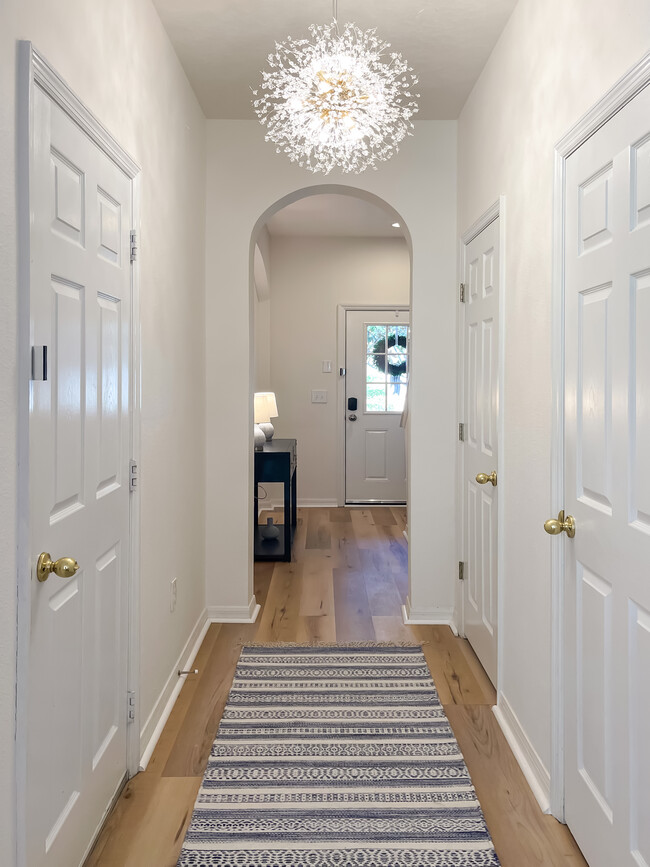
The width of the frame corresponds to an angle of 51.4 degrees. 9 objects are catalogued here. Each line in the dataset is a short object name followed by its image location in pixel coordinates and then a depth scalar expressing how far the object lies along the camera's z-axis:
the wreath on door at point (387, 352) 7.13
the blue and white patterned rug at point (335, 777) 1.84
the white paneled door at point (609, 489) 1.48
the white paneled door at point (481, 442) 2.82
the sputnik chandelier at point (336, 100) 2.21
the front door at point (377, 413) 7.12
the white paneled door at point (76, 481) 1.48
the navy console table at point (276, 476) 4.85
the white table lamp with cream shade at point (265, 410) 5.20
